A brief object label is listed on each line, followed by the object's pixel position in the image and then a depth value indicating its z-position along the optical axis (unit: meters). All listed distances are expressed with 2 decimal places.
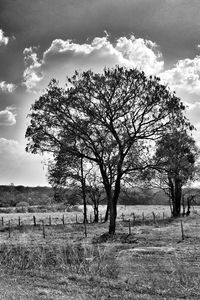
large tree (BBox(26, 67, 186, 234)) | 27.20
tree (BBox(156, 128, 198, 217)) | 27.83
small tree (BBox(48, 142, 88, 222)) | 38.68
